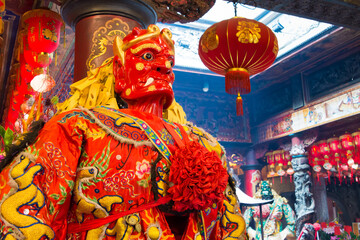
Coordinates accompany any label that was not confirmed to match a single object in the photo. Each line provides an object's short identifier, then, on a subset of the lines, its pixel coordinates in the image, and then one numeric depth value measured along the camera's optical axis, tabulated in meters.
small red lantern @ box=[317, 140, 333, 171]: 8.82
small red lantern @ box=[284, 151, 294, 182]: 9.70
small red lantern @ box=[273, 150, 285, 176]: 10.07
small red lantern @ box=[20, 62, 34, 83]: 5.16
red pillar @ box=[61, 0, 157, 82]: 2.60
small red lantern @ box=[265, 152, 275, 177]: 10.38
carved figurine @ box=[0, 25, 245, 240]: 1.19
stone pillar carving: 8.66
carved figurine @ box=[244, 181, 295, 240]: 7.39
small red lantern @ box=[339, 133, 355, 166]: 8.24
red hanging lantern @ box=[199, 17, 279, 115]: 4.11
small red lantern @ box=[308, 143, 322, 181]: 9.04
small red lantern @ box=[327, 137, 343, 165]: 8.59
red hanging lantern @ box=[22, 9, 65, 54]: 4.15
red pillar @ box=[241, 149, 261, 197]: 10.45
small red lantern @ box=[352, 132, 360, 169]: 8.00
